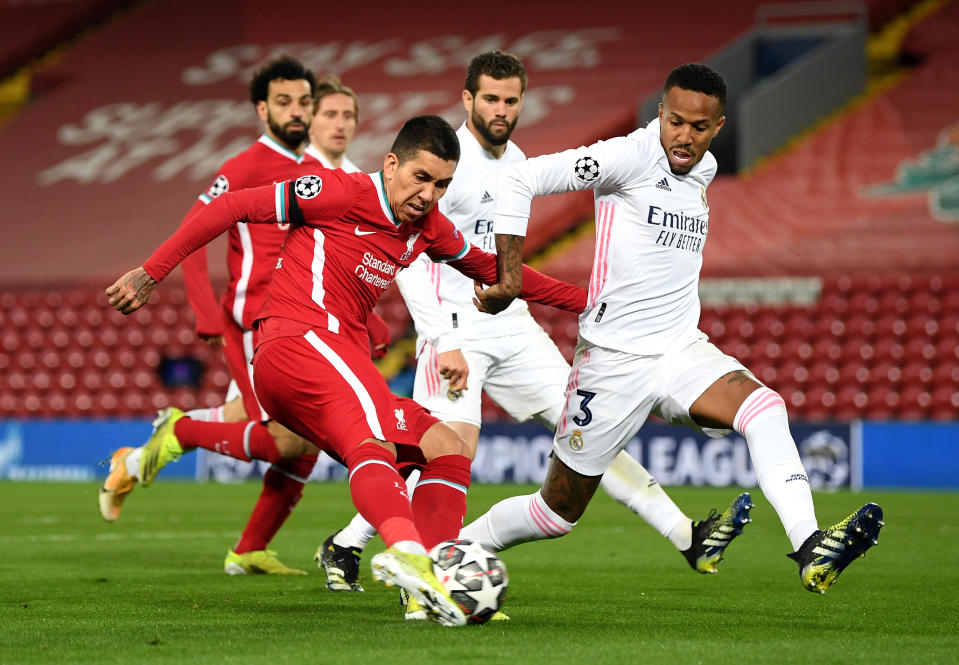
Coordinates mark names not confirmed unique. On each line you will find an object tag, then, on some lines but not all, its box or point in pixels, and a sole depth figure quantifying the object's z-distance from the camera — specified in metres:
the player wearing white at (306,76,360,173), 13.37
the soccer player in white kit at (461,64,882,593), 9.63
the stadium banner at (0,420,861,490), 26.83
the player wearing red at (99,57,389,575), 12.31
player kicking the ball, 8.61
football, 8.03
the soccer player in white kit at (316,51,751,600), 11.31
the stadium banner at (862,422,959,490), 26.78
